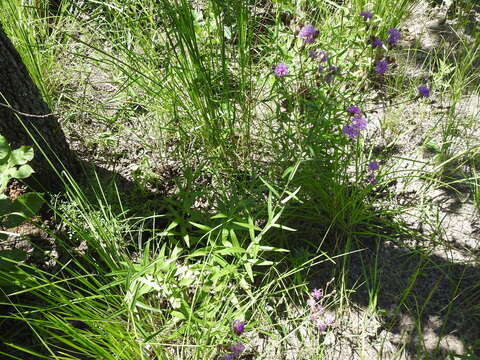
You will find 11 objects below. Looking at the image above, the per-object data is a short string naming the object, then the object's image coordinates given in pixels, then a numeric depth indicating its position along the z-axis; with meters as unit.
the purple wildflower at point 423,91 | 1.95
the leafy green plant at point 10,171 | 1.63
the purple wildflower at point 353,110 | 1.76
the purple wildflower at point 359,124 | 1.76
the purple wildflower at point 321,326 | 1.65
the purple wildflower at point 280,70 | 1.88
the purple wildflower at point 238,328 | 1.50
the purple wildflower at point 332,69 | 1.82
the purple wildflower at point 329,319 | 1.67
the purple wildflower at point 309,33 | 1.85
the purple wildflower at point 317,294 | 1.72
